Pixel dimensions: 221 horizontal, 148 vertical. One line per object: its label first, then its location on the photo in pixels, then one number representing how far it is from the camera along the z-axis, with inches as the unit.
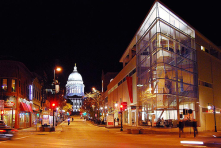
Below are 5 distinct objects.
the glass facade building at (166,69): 1526.8
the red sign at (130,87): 2104.8
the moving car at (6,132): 864.9
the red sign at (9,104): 1666.6
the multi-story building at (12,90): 1707.7
